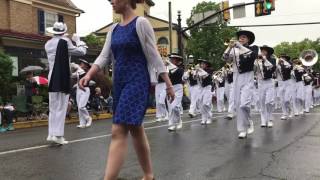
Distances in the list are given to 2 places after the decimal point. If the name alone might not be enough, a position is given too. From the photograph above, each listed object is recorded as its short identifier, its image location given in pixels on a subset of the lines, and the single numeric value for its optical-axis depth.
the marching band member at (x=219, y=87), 16.93
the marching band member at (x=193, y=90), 12.54
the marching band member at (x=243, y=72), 7.43
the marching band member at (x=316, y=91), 22.66
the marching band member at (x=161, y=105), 12.14
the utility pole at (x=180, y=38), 22.67
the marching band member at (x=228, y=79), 16.02
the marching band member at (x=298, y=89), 13.65
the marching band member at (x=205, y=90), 10.83
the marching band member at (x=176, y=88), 9.18
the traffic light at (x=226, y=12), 22.24
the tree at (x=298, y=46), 82.27
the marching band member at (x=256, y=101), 11.65
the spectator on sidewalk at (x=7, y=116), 10.75
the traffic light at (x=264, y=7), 20.56
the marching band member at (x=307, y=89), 15.63
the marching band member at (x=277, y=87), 12.80
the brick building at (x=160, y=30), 42.02
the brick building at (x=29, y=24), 19.30
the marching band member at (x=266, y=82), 9.69
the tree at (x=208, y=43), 42.10
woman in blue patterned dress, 3.64
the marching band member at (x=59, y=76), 6.74
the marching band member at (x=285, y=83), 12.30
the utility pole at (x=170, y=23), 22.98
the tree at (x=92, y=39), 32.38
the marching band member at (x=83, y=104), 10.21
